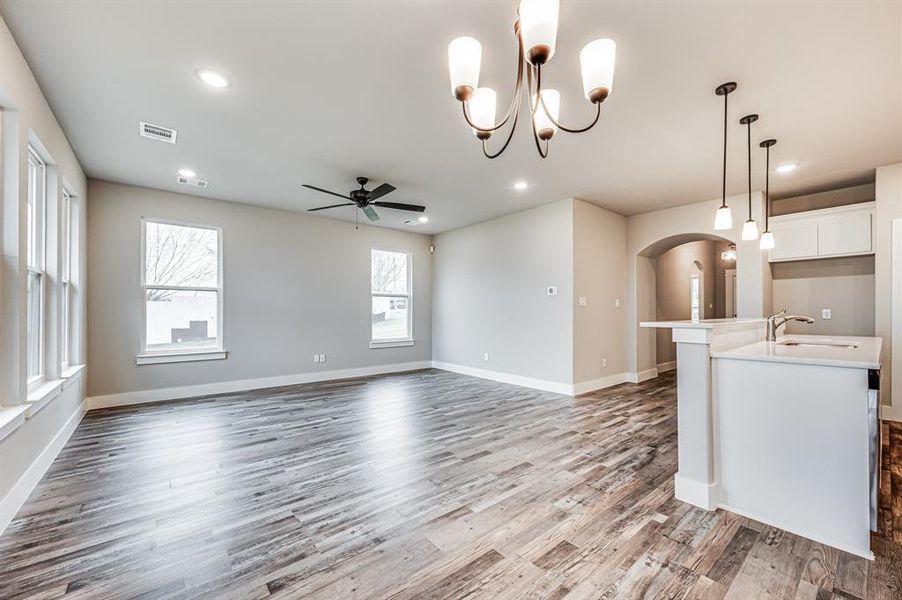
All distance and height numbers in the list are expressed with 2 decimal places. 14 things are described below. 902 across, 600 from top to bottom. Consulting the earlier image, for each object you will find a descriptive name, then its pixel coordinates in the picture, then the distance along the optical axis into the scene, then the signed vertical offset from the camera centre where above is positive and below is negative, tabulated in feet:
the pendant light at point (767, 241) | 10.71 +1.66
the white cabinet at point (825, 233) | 14.12 +2.62
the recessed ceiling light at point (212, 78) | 8.13 +4.87
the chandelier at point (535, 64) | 4.37 +3.13
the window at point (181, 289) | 16.48 +0.55
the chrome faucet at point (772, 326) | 10.76 -0.76
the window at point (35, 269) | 9.61 +0.82
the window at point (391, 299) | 23.27 +0.08
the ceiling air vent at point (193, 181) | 15.03 +4.81
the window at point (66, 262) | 12.58 +1.34
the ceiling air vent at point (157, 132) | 10.59 +4.83
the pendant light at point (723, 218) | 9.47 +2.06
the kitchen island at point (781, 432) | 6.27 -2.47
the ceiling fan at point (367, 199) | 14.12 +3.93
